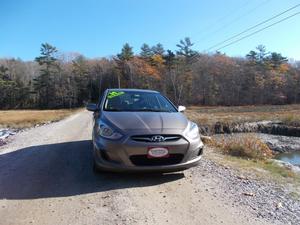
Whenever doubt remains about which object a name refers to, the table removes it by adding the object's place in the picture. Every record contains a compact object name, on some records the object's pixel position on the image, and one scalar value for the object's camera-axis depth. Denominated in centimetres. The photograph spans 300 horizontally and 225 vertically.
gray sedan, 340
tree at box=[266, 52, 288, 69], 5161
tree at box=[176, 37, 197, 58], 4742
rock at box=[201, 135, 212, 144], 715
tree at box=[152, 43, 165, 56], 5261
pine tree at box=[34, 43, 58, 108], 5301
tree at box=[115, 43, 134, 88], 4920
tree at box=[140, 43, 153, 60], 5211
